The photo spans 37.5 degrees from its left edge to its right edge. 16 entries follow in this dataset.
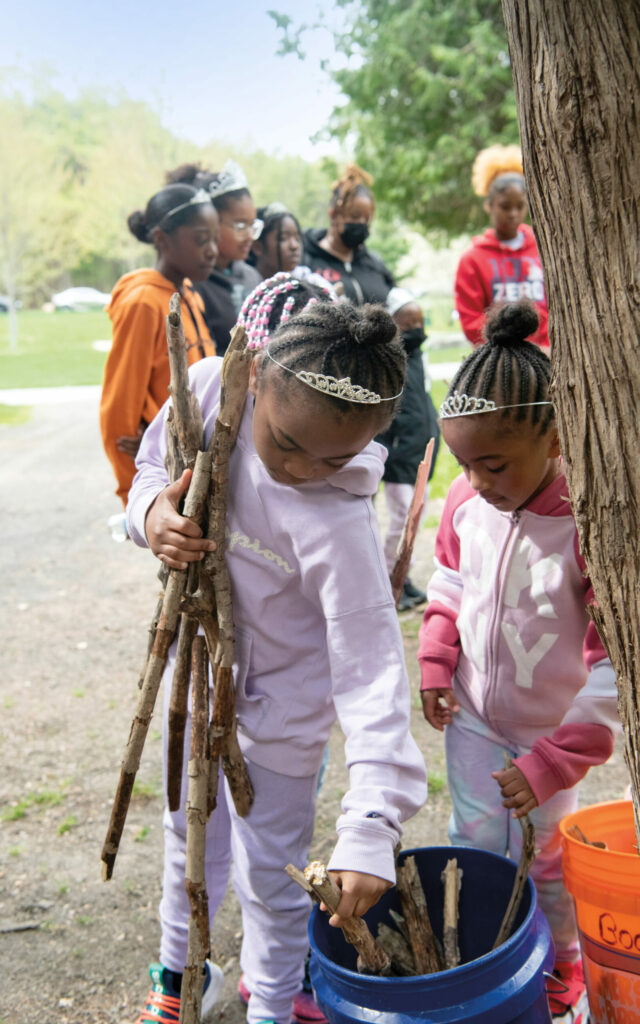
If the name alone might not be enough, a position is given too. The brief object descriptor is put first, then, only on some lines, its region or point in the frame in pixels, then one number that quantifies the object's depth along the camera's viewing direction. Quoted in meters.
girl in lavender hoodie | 1.78
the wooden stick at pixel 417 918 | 1.97
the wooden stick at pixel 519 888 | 1.88
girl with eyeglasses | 3.80
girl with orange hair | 4.98
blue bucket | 1.57
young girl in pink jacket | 2.05
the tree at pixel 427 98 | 15.75
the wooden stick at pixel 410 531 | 2.22
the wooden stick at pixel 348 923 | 1.59
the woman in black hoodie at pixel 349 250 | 4.74
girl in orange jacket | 3.17
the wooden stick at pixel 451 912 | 1.99
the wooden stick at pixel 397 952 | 1.97
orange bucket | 1.81
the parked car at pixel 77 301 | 44.09
